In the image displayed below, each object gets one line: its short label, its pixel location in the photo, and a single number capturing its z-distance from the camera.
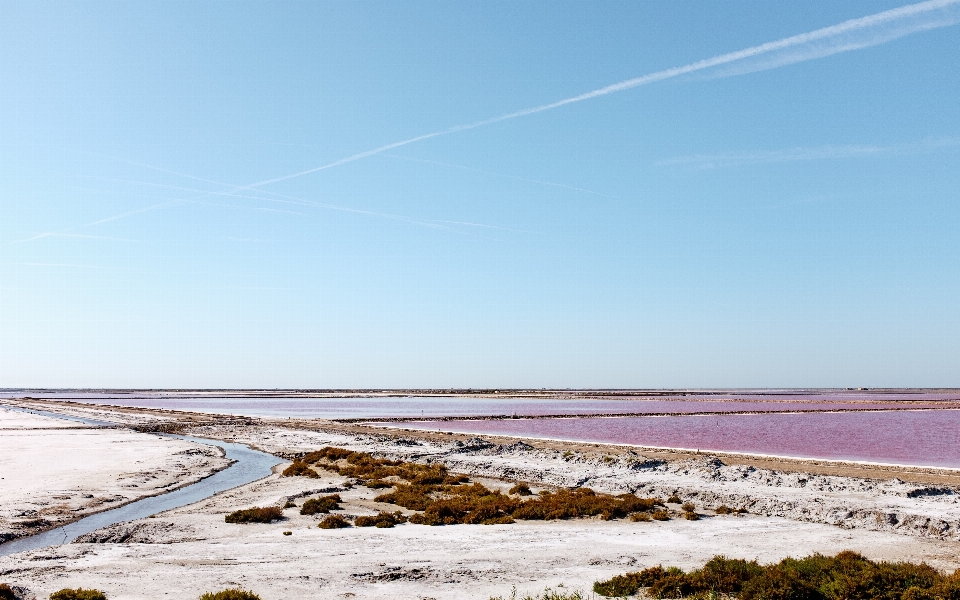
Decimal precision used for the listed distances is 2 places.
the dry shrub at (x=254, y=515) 20.41
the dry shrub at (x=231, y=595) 12.23
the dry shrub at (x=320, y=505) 21.73
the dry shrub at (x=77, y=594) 12.45
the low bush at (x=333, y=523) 19.67
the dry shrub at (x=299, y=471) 30.66
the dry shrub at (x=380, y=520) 20.09
